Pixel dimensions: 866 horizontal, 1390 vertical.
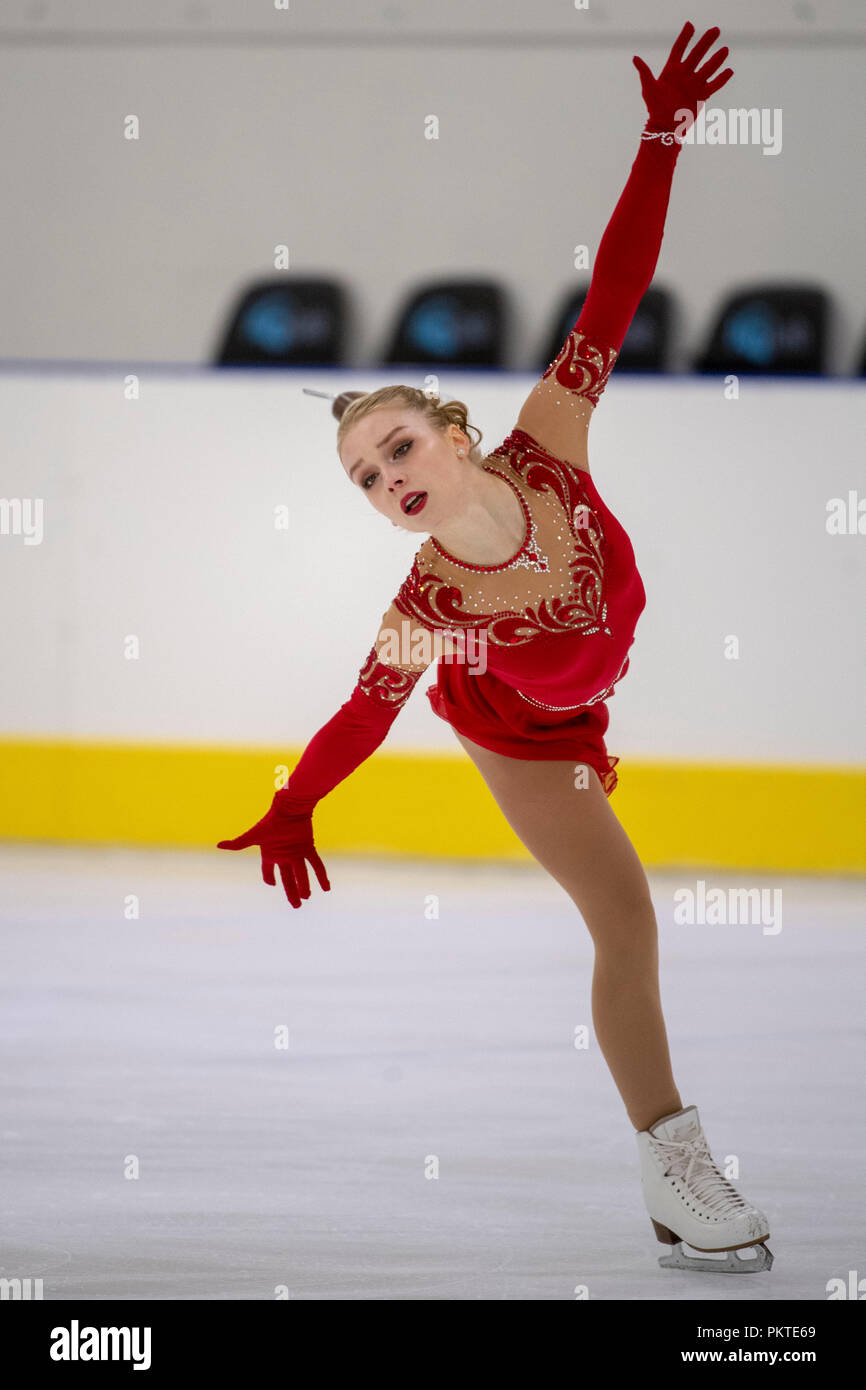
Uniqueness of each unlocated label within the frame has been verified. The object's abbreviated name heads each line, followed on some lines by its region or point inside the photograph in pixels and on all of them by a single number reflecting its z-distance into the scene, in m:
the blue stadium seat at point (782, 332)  11.84
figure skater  4.48
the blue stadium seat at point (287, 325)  12.41
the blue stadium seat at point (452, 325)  12.20
